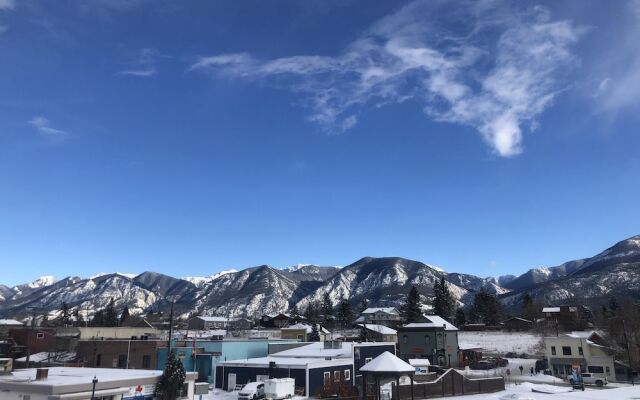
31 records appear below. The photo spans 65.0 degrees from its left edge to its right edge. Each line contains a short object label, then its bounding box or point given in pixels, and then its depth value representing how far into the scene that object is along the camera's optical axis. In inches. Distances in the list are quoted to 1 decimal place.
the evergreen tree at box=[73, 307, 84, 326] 5296.8
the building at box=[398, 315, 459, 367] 2967.5
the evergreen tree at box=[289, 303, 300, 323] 6107.3
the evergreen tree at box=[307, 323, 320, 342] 3498.0
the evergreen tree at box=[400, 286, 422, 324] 4566.9
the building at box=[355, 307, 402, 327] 5831.7
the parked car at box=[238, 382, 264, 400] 1667.1
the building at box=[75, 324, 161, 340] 3169.3
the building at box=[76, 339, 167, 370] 2370.8
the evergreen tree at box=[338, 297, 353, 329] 5339.6
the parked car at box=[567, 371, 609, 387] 2036.9
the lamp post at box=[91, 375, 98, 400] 1091.9
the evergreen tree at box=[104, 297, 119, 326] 5399.6
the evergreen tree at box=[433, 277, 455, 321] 4805.6
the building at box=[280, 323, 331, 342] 3893.7
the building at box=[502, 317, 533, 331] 3835.9
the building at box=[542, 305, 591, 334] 4099.4
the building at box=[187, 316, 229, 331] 5856.3
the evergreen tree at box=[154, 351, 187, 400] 1325.0
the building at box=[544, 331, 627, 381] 2682.1
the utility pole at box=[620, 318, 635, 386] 2512.9
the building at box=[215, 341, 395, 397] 1811.0
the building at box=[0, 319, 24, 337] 4111.5
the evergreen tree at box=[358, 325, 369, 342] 3341.5
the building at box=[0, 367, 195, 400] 1091.9
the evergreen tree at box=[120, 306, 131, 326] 6587.1
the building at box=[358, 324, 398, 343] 3878.0
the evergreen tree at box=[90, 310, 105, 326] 5573.8
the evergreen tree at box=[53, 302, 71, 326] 5107.3
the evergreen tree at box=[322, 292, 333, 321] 5782.5
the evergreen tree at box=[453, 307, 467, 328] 4653.1
